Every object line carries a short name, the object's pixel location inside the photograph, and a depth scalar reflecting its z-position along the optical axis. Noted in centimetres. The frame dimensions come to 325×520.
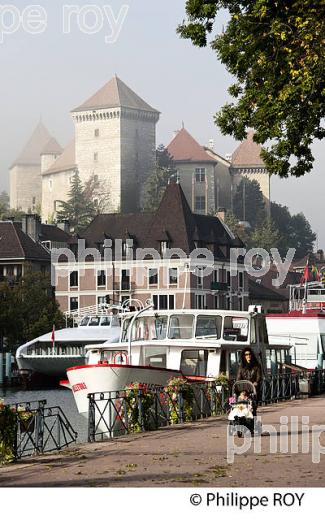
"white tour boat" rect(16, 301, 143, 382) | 8638
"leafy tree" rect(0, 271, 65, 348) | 9294
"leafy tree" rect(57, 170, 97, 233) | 18950
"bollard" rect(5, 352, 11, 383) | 8725
